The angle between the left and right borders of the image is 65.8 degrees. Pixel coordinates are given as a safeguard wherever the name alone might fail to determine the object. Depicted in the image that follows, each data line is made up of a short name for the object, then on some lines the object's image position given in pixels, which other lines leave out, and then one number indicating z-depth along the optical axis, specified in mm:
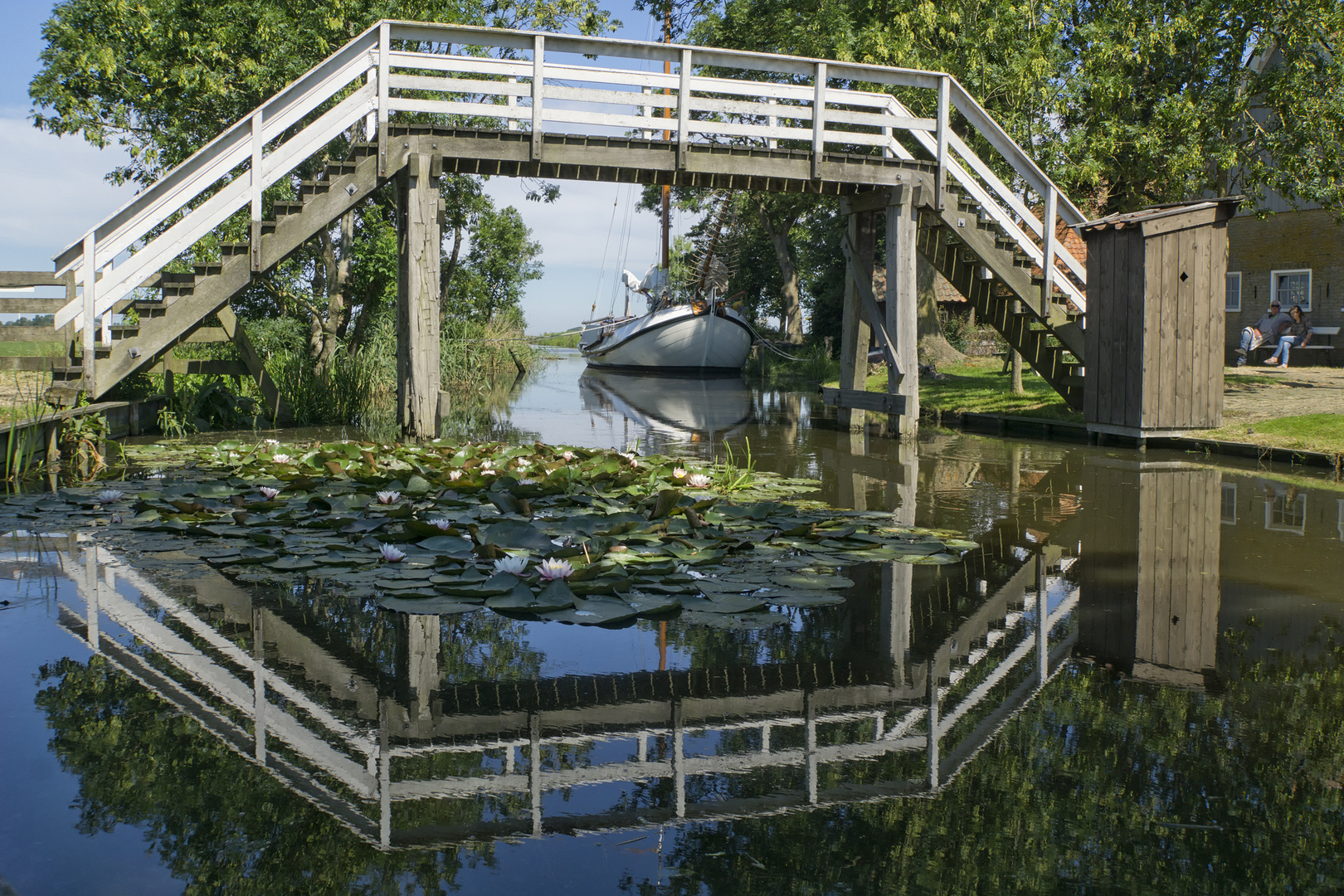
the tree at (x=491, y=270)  27797
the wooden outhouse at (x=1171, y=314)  11211
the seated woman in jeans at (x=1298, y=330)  22734
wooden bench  22609
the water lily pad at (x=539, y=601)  4258
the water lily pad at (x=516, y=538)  5094
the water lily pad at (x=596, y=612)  4156
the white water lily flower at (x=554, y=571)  4469
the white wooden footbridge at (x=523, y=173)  10094
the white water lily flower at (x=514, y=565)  4770
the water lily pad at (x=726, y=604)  4367
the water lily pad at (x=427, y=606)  4340
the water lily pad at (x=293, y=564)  5070
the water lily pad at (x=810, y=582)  4824
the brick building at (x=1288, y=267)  23359
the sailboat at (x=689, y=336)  33750
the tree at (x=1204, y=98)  13758
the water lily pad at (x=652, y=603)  4273
